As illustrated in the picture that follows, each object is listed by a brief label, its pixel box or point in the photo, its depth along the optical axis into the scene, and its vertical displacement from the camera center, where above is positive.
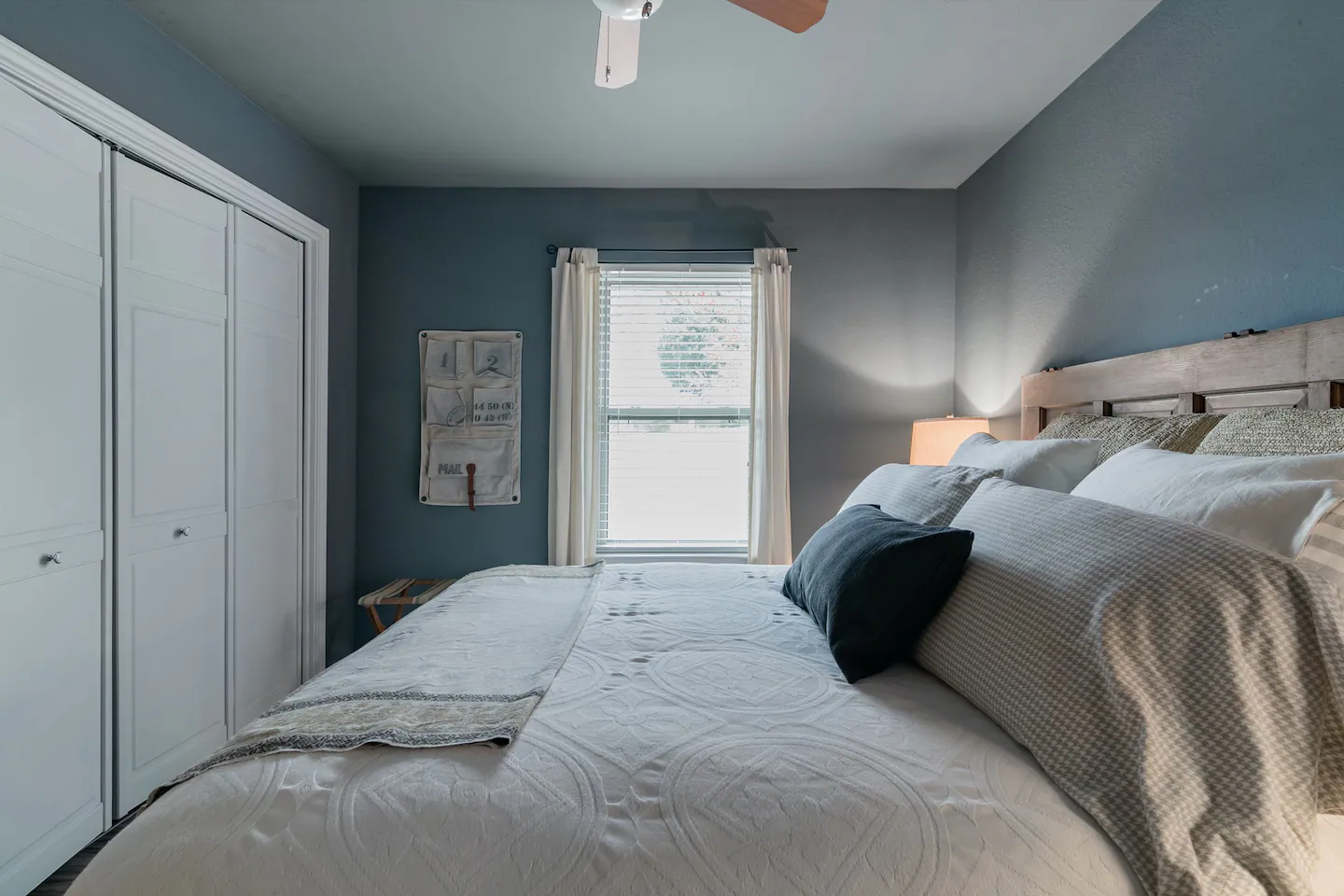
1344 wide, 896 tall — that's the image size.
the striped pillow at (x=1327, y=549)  0.89 -0.14
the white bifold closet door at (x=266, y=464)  2.53 -0.12
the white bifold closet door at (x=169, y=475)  1.99 -0.14
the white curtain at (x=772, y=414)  3.29 +0.13
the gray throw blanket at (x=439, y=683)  0.98 -0.45
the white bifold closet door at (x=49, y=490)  1.62 -0.16
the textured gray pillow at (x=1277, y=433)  1.20 +0.03
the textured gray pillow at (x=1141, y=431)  1.55 +0.04
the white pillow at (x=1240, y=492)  0.93 -0.07
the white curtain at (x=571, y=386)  3.29 +0.26
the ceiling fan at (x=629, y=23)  1.51 +1.02
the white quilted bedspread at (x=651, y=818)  0.78 -0.49
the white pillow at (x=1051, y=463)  1.69 -0.05
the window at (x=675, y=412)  3.40 +0.14
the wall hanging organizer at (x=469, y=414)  3.35 +0.11
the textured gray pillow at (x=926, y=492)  1.58 -0.13
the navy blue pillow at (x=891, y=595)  1.22 -0.29
